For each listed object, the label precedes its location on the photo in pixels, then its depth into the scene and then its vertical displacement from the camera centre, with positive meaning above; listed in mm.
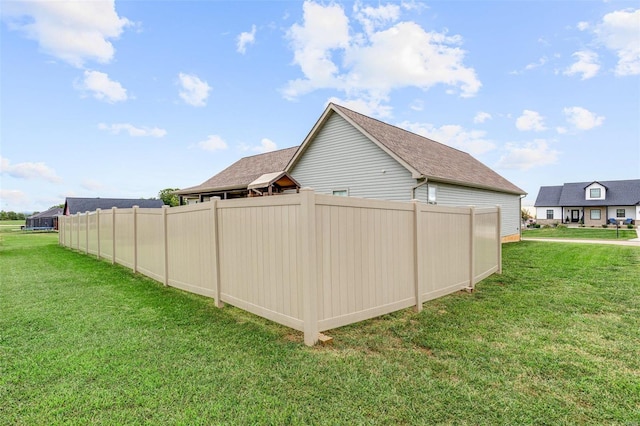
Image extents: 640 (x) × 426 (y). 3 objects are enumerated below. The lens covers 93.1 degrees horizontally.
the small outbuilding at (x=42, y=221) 43031 -1079
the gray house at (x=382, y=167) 10727 +1744
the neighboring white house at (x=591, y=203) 29766 +497
